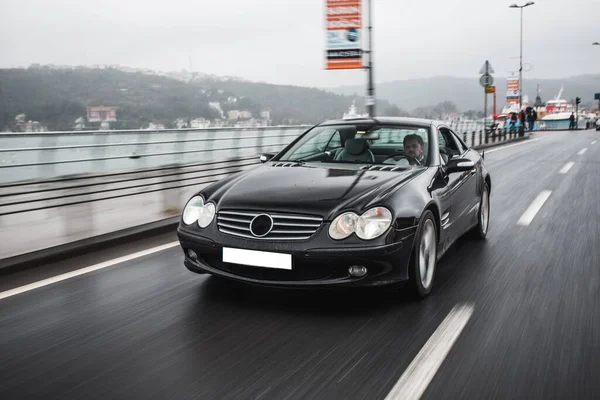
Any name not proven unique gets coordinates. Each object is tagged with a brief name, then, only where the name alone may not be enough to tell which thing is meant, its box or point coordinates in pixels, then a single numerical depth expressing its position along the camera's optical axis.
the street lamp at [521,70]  57.06
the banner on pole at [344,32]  17.06
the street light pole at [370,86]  16.77
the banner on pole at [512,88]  71.56
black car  4.34
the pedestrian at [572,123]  69.09
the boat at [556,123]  84.30
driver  5.72
